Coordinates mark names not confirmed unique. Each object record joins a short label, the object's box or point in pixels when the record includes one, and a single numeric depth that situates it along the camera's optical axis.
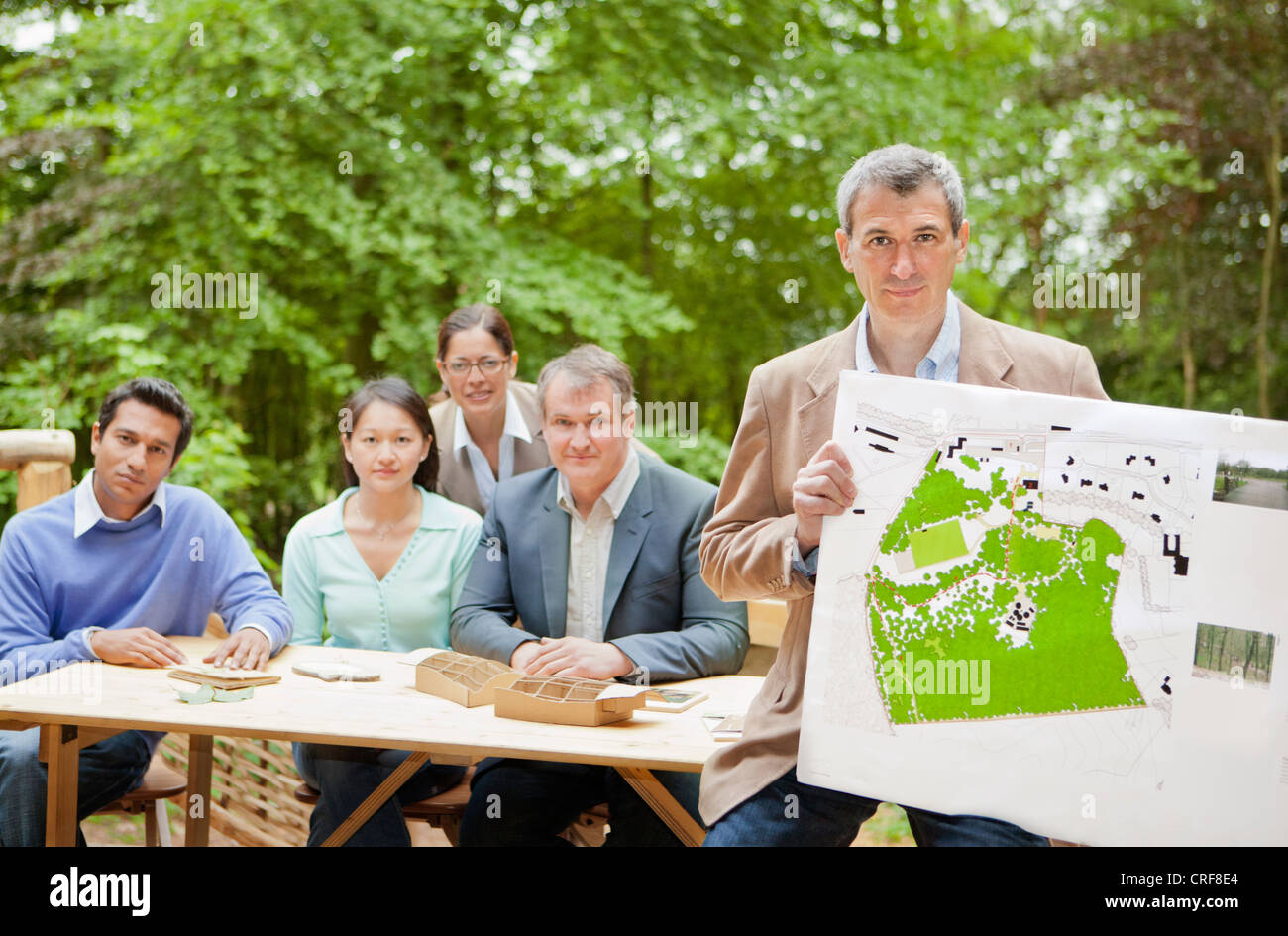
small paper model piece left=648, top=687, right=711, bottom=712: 3.28
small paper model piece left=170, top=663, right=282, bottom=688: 3.38
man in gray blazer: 3.57
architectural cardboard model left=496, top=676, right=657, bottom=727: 3.08
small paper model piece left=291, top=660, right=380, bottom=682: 3.53
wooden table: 2.92
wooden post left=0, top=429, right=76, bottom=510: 4.55
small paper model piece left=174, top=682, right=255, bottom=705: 3.24
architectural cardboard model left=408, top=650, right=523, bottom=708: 3.26
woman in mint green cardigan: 4.06
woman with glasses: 4.79
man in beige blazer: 2.54
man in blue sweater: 3.67
